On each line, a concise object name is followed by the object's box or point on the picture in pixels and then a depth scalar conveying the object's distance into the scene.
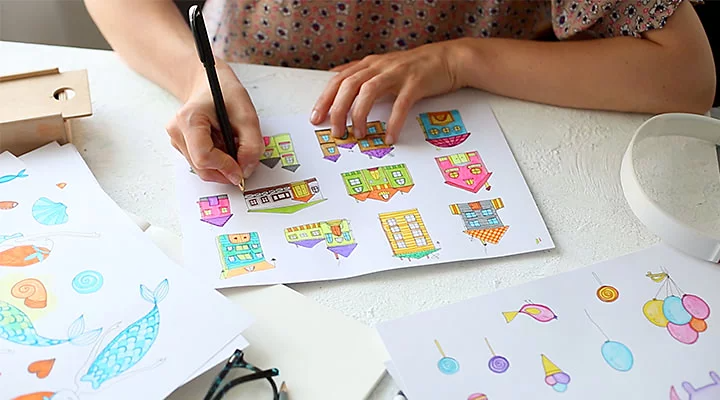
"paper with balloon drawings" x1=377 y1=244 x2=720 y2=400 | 0.59
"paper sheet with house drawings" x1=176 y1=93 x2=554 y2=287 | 0.68
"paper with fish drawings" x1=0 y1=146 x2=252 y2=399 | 0.57
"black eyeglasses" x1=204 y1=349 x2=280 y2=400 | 0.58
